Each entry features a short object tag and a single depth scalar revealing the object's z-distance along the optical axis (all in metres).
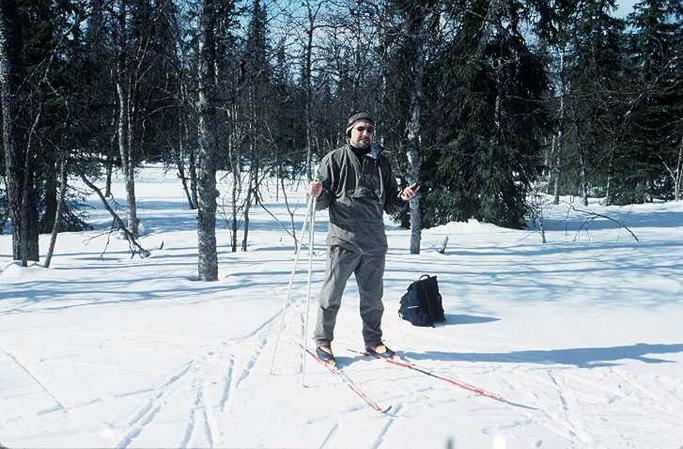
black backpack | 5.61
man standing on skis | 4.46
